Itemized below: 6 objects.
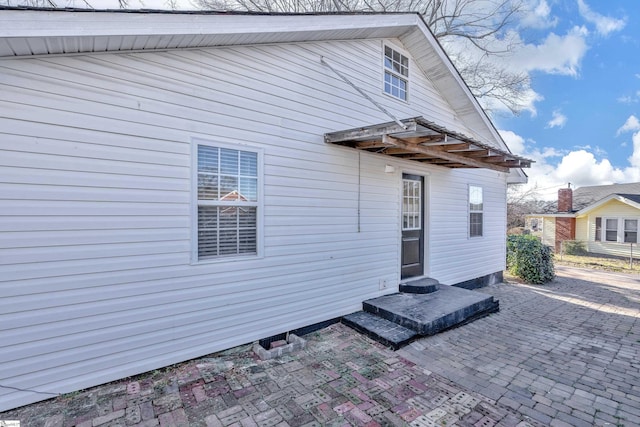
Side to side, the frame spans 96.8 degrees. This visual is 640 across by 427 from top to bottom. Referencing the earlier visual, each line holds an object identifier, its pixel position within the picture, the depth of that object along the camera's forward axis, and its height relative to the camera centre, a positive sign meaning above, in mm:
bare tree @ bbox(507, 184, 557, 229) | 22453 +634
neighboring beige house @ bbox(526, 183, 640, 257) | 15086 -567
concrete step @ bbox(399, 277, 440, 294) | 5623 -1528
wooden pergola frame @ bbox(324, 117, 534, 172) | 3721 +1040
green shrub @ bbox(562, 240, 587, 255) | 16516 -2127
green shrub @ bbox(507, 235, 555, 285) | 8352 -1524
